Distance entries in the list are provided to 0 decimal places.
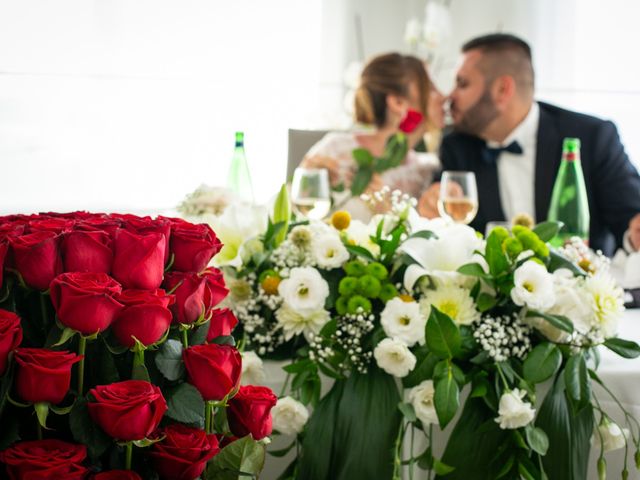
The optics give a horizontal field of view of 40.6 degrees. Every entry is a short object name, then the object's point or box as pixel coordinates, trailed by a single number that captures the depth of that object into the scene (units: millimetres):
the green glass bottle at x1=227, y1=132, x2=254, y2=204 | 1542
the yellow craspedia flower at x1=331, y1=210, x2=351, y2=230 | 1049
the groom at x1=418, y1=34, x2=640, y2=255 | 2623
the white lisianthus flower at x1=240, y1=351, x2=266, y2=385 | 923
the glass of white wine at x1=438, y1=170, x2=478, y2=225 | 1622
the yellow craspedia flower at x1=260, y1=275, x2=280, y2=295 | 972
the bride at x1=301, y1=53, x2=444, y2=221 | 2676
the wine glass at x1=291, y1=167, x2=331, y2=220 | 1455
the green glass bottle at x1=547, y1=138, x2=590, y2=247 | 1562
